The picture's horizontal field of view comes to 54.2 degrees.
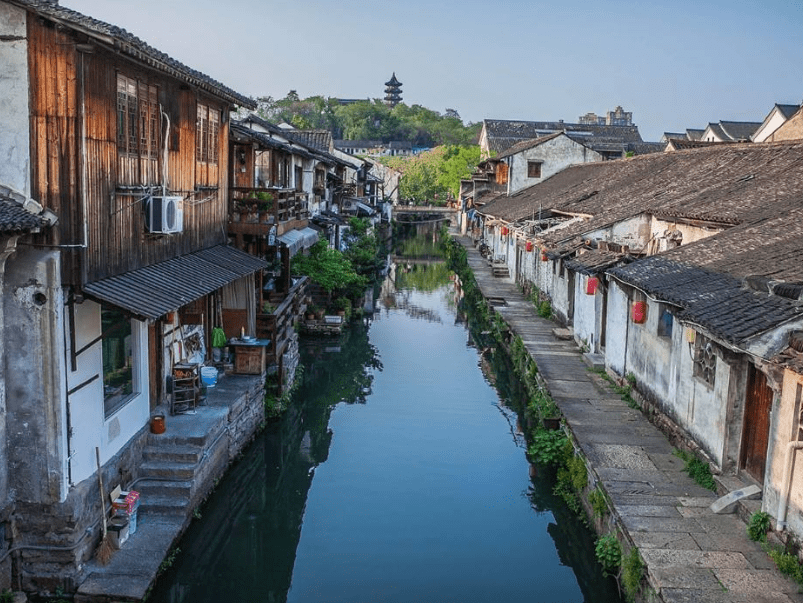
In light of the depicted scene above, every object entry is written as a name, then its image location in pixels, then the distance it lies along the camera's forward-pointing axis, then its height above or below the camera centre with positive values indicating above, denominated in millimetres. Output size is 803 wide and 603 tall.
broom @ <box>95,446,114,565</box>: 9531 -4181
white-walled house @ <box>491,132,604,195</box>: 46875 +3576
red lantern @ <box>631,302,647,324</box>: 15113 -1770
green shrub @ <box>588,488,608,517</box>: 11281 -4133
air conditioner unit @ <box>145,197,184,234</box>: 11172 -104
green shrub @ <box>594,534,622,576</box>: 10305 -4421
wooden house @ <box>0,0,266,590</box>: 8781 -691
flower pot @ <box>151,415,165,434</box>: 12148 -3351
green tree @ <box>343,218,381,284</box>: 37438 -1849
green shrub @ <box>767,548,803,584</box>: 8484 -3727
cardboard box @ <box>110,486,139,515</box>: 10156 -3817
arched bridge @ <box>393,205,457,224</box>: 81000 +79
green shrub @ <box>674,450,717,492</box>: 11448 -3746
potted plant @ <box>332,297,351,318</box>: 27741 -3339
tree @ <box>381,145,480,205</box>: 80938 +4434
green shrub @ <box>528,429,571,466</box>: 14609 -4323
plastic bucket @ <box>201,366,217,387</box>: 14641 -3118
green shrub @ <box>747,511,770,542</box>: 9469 -3648
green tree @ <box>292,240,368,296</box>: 24625 -1763
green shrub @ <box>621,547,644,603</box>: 9321 -4209
